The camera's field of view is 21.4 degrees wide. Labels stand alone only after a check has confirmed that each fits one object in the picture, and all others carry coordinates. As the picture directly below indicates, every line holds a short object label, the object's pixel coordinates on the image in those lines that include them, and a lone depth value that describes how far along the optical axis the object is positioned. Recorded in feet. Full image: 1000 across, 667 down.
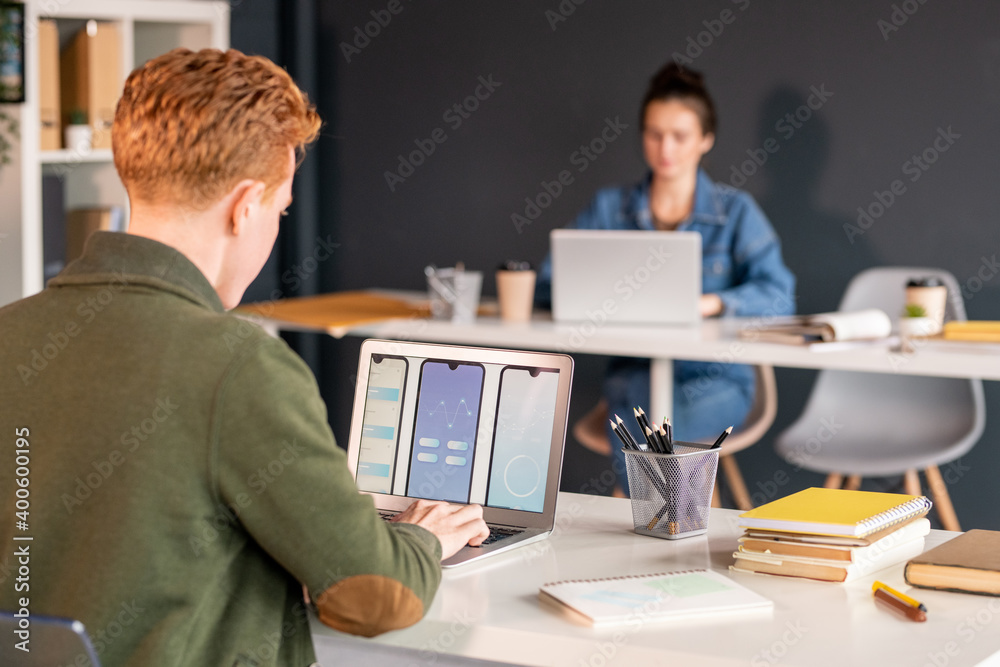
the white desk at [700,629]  9.26
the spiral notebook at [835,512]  9.88
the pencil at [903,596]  9.51
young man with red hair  9.13
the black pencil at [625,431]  10.38
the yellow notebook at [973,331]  13.88
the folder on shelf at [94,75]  17.10
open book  14.03
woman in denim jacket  16.07
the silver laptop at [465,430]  10.37
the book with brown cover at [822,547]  9.84
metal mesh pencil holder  10.30
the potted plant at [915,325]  14.01
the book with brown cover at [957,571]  9.71
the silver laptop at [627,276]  14.62
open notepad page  9.47
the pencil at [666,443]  10.33
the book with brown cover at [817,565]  9.82
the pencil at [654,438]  10.34
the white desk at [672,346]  13.54
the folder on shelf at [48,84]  16.37
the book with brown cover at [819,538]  9.86
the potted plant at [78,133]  17.04
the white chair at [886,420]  15.09
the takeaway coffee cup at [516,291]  15.76
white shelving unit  15.94
